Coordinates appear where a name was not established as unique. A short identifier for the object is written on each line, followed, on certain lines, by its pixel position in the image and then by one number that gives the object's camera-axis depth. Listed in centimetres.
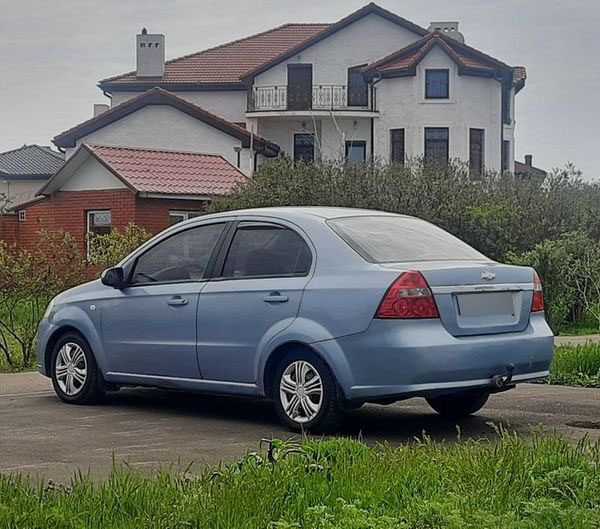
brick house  3234
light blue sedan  850
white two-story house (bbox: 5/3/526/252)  4956
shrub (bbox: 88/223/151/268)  1922
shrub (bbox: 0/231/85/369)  1577
